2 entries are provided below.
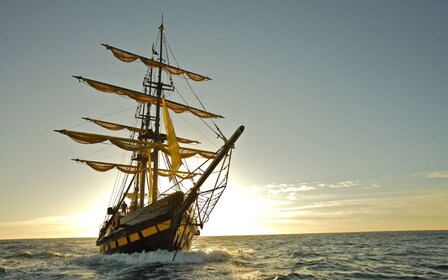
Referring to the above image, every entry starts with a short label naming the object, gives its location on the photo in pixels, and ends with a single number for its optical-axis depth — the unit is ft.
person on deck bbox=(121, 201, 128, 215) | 92.54
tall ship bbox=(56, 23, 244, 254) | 63.82
